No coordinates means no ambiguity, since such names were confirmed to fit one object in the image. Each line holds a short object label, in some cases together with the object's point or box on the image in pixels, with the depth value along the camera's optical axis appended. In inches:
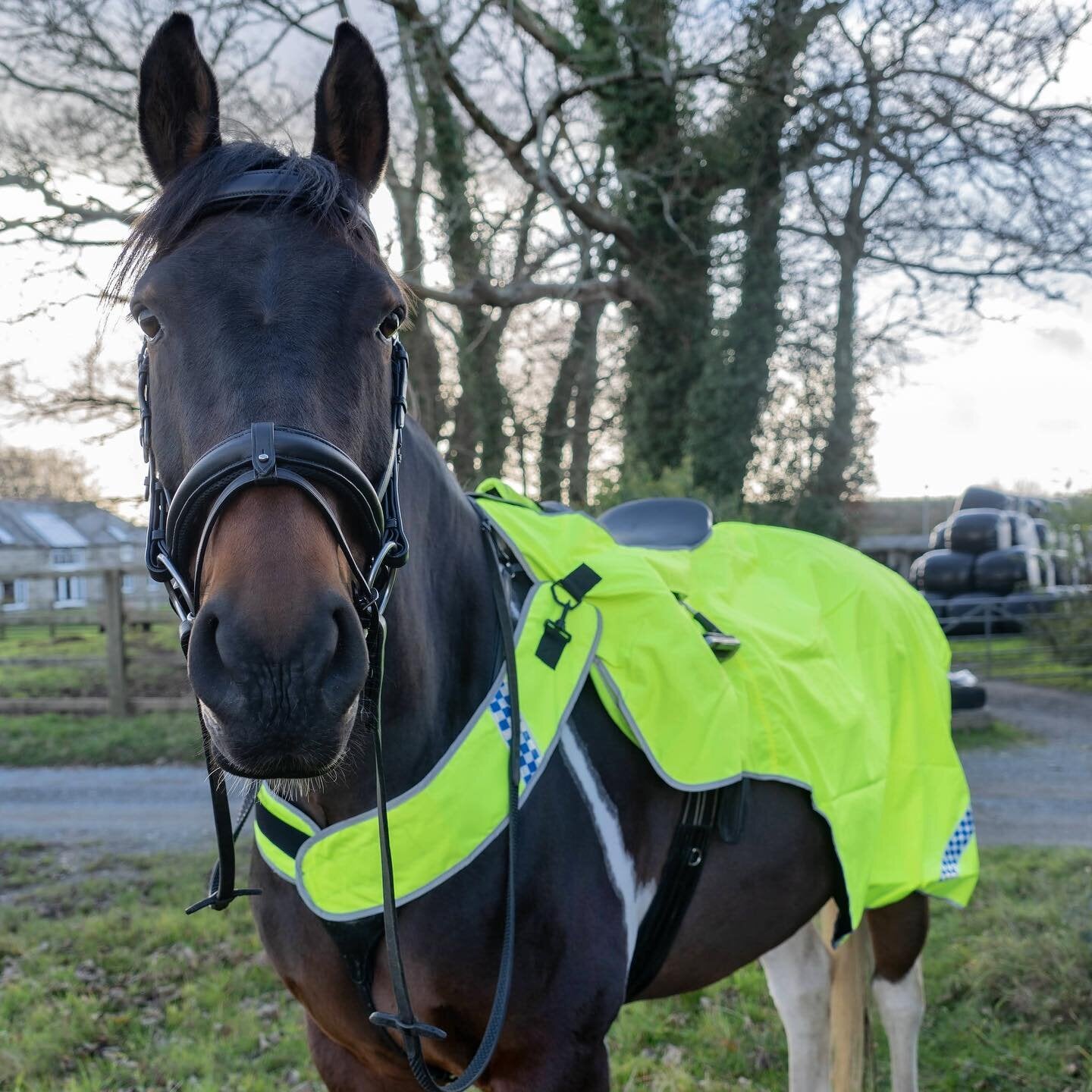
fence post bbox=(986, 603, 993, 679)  475.8
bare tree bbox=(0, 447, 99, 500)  408.8
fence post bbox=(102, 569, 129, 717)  409.1
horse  47.9
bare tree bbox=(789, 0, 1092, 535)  353.7
